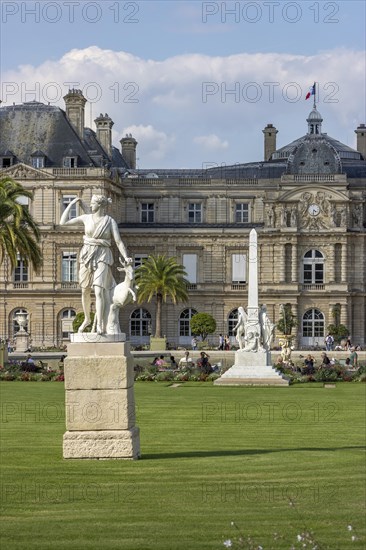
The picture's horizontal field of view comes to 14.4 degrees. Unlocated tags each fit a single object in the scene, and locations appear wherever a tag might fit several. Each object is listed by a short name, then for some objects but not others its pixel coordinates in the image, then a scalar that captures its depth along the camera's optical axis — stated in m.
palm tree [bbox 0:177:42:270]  66.19
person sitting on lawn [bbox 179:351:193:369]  67.06
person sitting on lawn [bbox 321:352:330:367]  65.88
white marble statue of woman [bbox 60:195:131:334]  26.95
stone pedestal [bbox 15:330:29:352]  96.06
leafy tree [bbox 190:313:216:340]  100.25
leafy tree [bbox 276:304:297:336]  99.56
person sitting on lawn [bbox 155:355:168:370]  67.19
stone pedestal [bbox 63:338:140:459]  26.27
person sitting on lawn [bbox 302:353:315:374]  61.14
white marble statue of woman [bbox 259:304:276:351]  59.59
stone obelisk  57.06
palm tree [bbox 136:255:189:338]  98.88
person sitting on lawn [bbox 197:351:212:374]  61.48
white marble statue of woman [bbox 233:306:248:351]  59.75
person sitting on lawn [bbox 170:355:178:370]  68.31
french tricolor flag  110.49
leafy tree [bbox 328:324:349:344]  101.12
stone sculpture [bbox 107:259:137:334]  26.73
